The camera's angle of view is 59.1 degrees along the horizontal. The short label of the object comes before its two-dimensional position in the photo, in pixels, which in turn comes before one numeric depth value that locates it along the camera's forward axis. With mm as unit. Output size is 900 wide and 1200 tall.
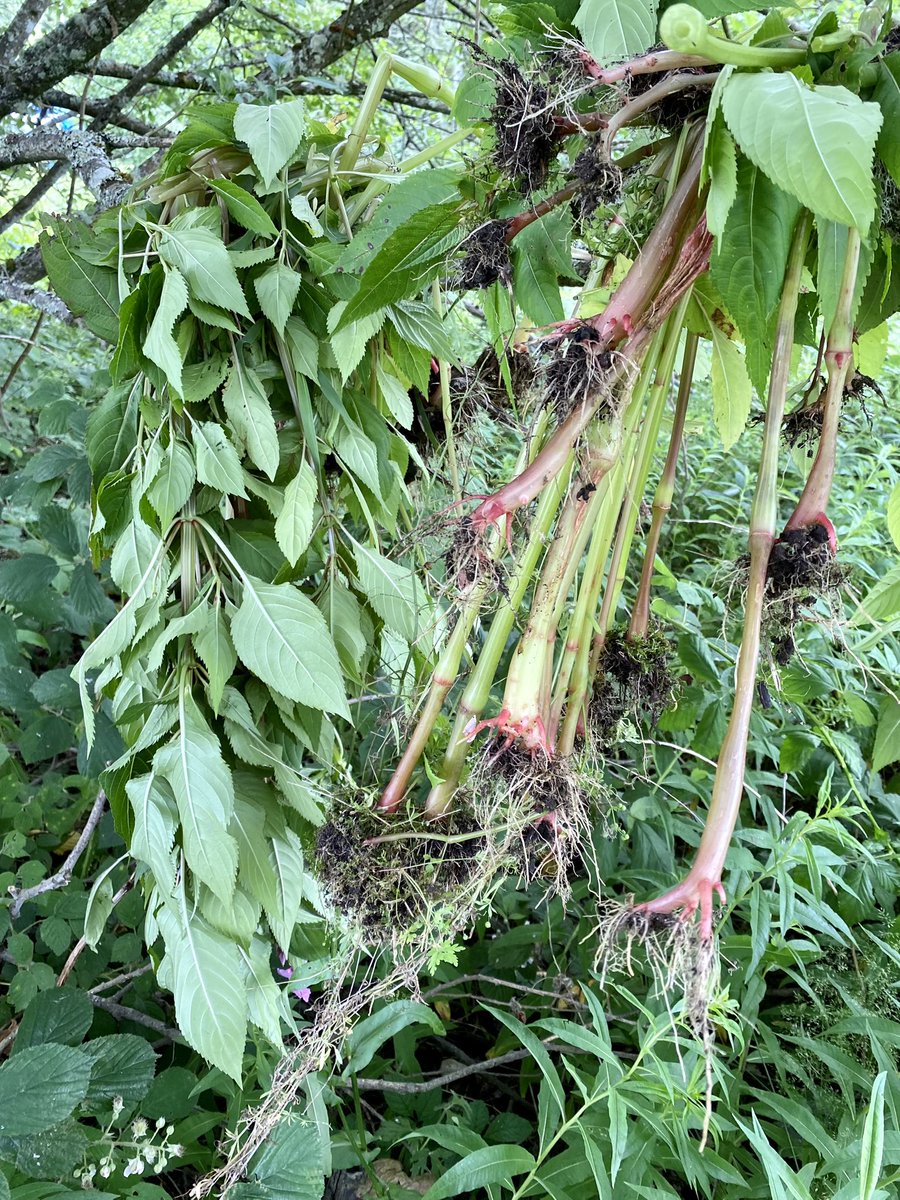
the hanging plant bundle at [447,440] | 334
